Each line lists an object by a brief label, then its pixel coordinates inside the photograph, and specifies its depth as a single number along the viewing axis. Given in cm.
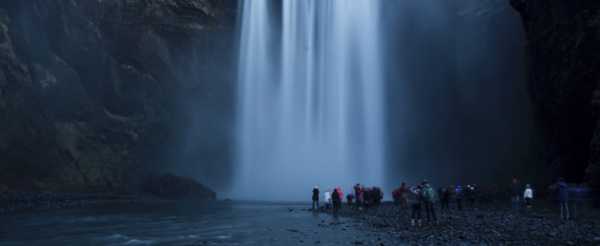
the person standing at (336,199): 2425
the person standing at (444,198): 2367
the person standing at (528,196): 2241
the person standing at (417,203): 1689
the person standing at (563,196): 1760
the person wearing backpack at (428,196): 1680
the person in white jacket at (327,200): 2617
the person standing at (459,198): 2342
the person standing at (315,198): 2518
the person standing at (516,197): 2233
